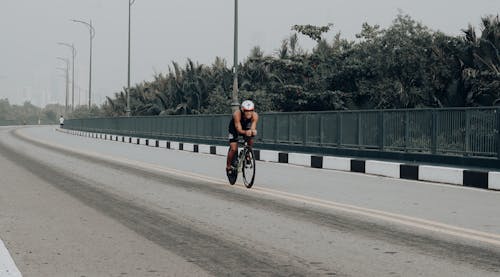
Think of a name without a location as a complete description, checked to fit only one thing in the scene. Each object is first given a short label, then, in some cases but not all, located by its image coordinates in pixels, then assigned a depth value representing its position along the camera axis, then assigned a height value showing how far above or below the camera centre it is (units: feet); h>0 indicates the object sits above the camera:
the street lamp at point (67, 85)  313.03 +20.02
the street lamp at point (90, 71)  217.91 +18.93
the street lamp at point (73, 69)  273.75 +24.05
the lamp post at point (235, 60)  87.71 +9.34
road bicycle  42.66 -1.70
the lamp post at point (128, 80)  149.66 +10.91
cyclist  41.89 +0.62
